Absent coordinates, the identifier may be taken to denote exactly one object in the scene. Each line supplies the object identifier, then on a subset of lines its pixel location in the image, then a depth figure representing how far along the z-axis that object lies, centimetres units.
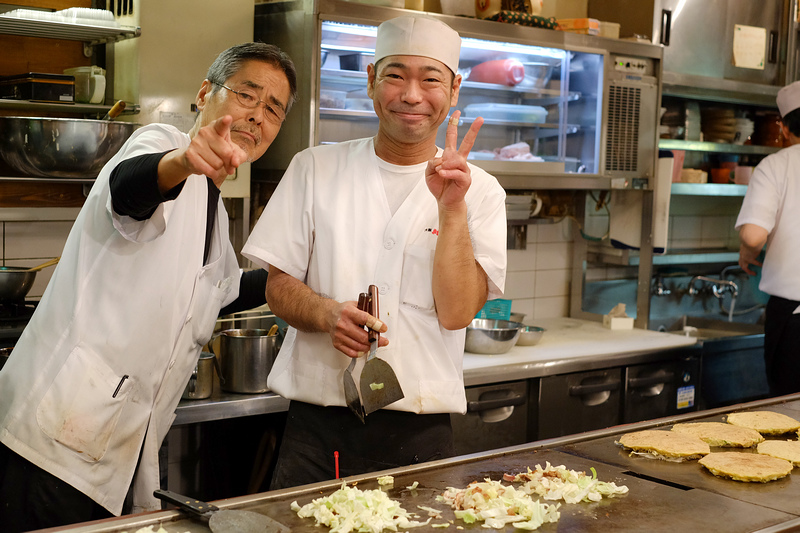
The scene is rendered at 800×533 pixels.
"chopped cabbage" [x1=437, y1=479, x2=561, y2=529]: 145
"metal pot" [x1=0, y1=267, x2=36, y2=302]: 269
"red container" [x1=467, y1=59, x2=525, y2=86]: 372
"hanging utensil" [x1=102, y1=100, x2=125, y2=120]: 261
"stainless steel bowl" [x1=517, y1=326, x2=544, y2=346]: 368
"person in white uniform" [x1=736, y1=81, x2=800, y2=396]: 356
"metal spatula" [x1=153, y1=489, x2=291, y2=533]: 135
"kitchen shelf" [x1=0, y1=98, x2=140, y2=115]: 279
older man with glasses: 180
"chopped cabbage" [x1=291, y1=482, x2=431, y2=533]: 140
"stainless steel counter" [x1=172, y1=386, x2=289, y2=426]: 262
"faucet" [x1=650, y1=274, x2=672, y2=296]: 482
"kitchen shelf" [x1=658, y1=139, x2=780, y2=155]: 436
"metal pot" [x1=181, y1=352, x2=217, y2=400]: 268
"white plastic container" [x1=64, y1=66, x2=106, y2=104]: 293
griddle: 146
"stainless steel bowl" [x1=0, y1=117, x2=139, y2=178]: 268
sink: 454
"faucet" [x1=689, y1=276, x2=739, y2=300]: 499
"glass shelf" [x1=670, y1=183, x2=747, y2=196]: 438
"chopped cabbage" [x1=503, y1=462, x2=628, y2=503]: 159
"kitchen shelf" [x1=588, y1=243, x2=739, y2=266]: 437
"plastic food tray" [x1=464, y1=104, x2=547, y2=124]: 374
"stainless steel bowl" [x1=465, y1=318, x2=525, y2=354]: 341
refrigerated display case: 320
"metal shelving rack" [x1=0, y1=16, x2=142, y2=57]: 267
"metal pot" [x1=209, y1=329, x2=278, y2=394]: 275
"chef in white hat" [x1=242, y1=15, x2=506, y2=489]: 198
